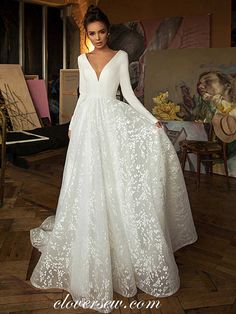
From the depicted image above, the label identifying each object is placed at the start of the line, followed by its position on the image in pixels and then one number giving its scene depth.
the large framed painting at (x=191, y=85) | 3.97
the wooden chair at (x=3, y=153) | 2.85
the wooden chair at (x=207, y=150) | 3.62
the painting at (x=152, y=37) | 4.61
